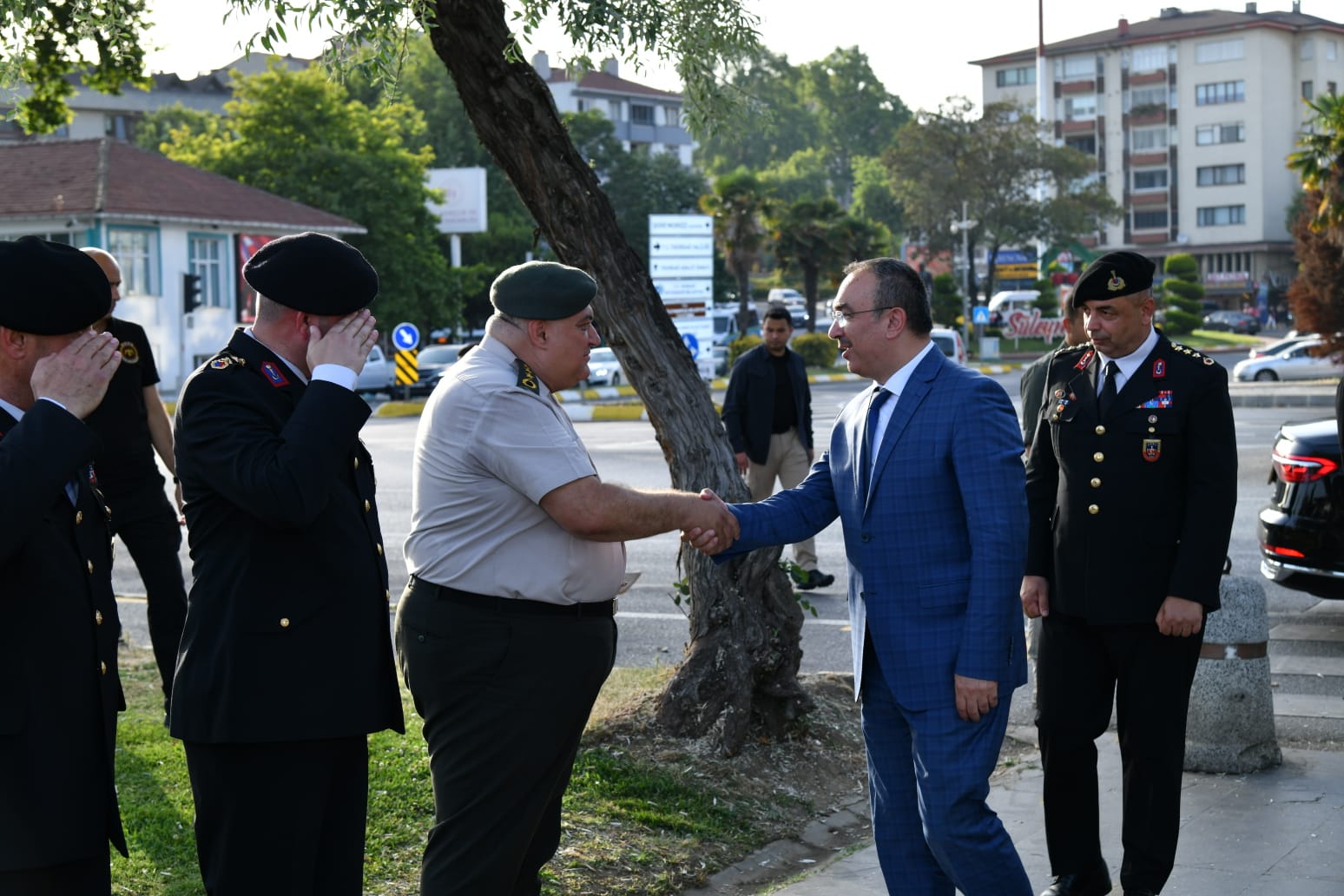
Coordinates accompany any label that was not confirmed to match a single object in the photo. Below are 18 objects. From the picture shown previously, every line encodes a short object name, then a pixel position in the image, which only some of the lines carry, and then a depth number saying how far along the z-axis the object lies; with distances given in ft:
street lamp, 182.96
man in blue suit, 13.16
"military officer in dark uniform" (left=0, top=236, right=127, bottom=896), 9.48
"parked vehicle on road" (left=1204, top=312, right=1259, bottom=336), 254.88
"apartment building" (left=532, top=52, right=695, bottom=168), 364.17
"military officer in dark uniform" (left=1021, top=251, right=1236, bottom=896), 15.43
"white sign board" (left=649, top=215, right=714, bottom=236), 100.48
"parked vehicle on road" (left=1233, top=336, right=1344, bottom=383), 130.41
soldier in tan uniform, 12.49
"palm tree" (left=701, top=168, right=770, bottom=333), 159.74
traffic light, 113.91
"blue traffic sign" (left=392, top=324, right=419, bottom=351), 106.01
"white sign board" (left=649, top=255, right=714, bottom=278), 101.86
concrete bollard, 20.76
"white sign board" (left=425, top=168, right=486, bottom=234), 191.11
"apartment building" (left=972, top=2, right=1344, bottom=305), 305.53
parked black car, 29.12
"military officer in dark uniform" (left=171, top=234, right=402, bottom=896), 11.05
